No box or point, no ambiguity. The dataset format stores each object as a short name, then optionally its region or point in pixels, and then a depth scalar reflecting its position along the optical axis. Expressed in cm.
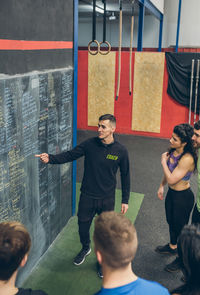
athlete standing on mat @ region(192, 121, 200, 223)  261
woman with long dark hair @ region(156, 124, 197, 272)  269
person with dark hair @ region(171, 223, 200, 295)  127
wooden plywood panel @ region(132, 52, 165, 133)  685
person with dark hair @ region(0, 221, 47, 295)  126
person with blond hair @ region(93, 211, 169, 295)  117
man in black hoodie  270
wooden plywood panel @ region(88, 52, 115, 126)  715
